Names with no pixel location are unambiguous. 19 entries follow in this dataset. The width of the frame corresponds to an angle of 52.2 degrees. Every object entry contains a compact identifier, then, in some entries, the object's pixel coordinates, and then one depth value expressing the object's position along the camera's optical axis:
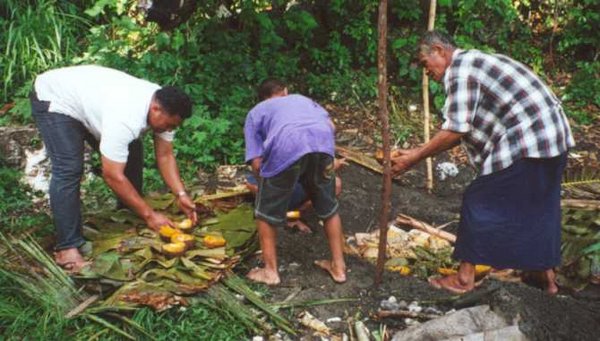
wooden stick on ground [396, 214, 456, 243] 4.88
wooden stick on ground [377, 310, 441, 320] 3.58
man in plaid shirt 3.47
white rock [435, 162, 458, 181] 6.22
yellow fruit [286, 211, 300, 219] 4.71
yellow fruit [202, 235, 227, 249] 4.13
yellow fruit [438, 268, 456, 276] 4.32
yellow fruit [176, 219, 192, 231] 4.26
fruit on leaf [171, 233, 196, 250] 4.03
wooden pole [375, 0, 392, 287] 3.30
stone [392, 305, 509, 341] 3.11
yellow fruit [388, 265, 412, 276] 4.32
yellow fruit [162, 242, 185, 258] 3.92
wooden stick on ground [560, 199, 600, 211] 4.88
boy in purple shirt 3.57
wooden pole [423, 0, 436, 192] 5.27
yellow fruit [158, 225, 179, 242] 4.11
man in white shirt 3.71
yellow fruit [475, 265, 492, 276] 4.31
